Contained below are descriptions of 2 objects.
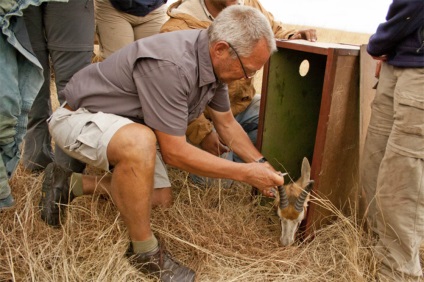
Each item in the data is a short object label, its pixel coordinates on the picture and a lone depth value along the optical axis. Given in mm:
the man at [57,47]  3088
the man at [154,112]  2402
